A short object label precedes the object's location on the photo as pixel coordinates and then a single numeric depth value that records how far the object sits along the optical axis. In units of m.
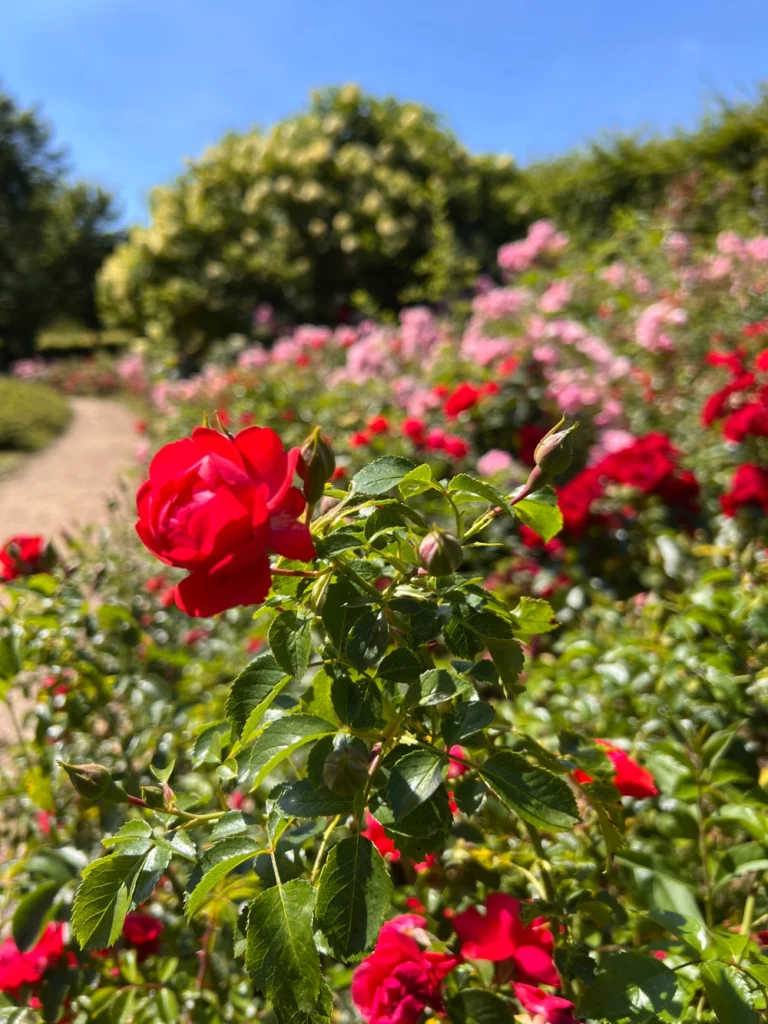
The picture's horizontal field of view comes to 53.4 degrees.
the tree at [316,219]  7.92
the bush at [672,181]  6.32
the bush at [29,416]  8.77
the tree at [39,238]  19.31
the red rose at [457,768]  0.73
